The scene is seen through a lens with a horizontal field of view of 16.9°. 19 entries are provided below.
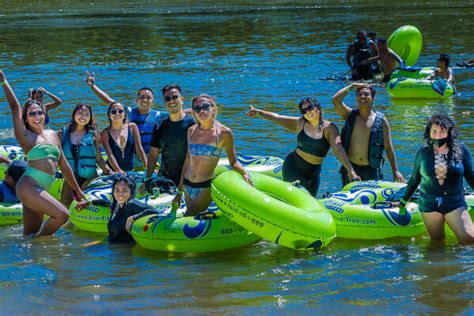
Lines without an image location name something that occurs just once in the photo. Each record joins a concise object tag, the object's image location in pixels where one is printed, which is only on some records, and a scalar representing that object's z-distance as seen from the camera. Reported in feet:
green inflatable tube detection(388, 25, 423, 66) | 125.60
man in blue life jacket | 64.44
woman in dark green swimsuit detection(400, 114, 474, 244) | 46.57
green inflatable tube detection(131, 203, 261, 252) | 48.26
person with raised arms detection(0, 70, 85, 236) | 50.09
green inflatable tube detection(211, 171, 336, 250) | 45.05
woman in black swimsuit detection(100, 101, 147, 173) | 60.10
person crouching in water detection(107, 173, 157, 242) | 49.56
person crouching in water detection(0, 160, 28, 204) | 57.16
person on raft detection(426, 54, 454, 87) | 105.95
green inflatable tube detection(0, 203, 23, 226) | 56.83
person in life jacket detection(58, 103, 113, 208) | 59.14
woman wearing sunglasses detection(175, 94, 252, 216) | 49.60
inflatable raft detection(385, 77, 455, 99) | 103.64
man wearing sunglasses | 56.30
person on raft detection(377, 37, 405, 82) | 114.33
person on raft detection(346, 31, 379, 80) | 117.80
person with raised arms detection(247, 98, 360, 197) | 54.52
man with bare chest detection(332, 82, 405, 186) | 56.11
